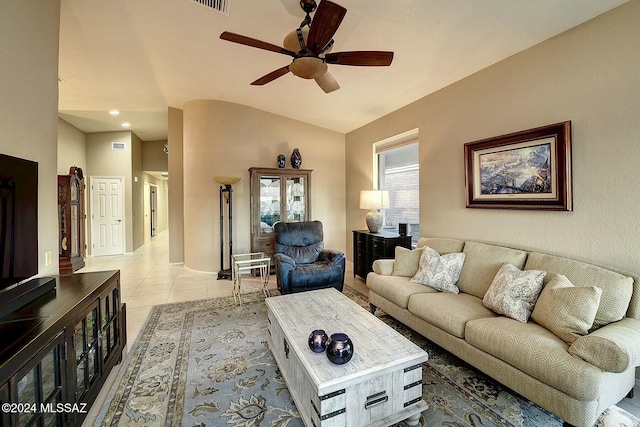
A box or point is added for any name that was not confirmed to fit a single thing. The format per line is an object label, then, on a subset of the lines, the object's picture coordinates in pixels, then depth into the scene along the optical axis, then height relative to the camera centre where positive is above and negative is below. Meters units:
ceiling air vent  2.44 +1.90
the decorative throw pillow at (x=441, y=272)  2.69 -0.61
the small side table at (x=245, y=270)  3.62 -0.78
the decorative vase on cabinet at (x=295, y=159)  5.23 +1.03
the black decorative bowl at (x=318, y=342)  1.63 -0.77
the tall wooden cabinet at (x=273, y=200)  5.01 +0.25
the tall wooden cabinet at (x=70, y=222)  5.11 -0.12
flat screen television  1.54 -0.02
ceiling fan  1.88 +1.19
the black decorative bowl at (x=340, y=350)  1.50 -0.76
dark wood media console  1.09 -0.69
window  4.12 +0.56
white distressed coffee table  1.42 -0.91
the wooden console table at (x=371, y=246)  3.85 -0.52
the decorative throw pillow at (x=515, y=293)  2.01 -0.63
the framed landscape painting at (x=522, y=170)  2.30 +0.39
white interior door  6.89 -0.02
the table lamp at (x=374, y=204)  4.17 +0.13
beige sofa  1.45 -0.81
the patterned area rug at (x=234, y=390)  1.67 -1.25
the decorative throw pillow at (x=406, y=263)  3.10 -0.58
